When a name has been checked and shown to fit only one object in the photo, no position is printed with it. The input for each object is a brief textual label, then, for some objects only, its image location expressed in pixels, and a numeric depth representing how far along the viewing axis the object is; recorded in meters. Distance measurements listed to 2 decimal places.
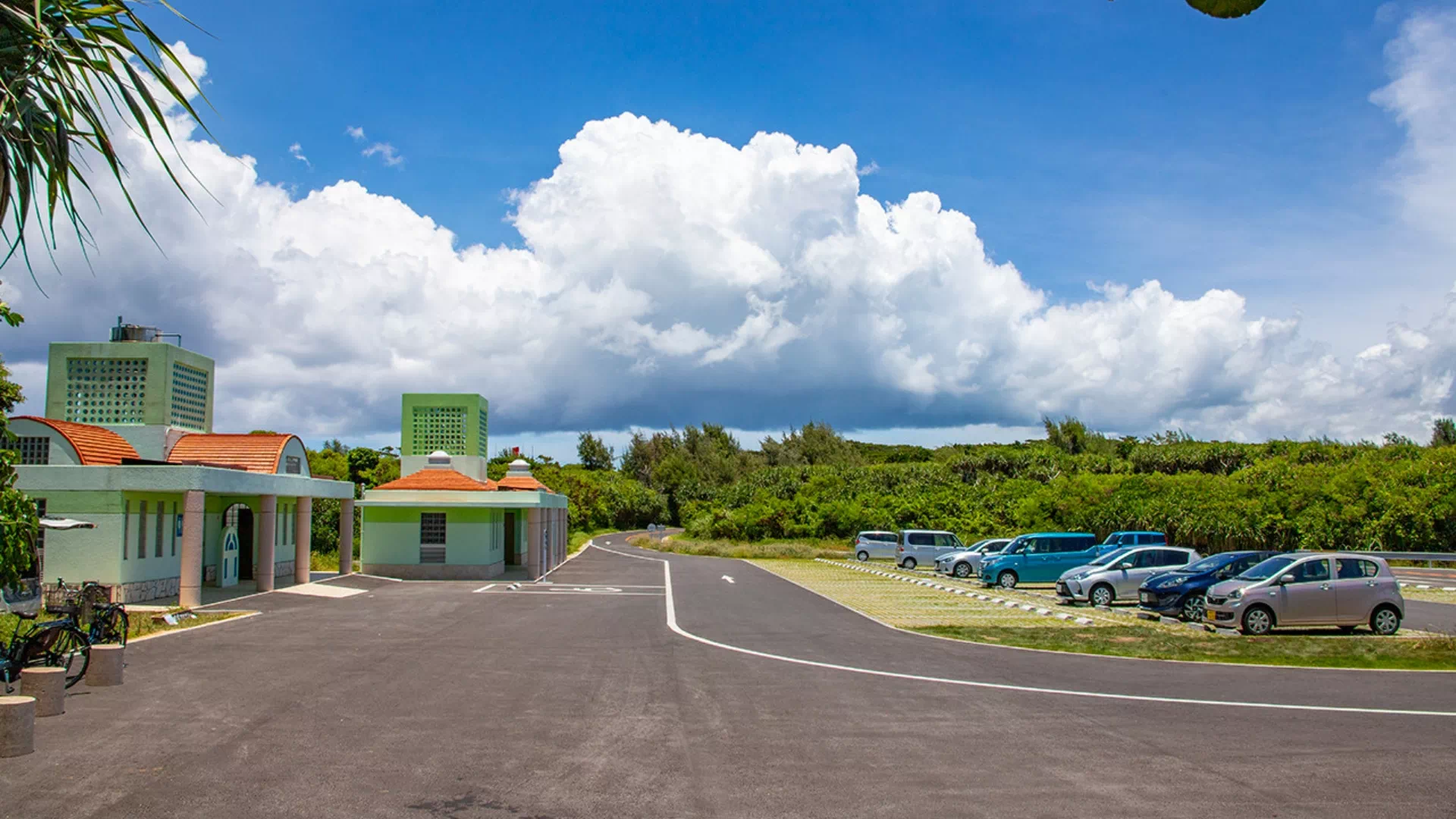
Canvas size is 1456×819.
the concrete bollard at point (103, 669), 12.25
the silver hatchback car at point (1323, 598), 18.56
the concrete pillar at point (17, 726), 8.64
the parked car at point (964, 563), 38.22
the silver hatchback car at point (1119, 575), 25.80
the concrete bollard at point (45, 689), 10.41
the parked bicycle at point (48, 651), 11.68
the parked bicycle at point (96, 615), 14.32
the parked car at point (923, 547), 43.09
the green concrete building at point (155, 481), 22.09
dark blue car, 21.73
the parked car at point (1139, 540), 34.31
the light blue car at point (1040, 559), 32.34
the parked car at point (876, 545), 50.94
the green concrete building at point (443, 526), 34.25
